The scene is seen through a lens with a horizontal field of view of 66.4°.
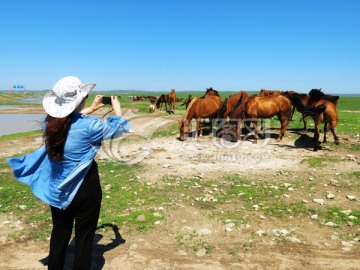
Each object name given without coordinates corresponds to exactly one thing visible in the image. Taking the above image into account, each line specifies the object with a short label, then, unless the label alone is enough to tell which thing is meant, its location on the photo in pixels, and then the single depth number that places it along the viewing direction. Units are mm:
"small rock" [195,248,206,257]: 4573
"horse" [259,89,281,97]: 20550
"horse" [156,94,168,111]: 33844
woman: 3055
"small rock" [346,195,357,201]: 6600
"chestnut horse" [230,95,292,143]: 14055
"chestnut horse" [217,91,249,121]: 15242
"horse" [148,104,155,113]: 32469
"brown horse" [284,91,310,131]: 14410
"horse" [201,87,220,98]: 19425
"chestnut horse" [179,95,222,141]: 14328
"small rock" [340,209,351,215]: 5871
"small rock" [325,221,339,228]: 5422
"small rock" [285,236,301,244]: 4898
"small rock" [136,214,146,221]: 5855
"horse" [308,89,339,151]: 11602
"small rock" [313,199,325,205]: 6469
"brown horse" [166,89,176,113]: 31456
